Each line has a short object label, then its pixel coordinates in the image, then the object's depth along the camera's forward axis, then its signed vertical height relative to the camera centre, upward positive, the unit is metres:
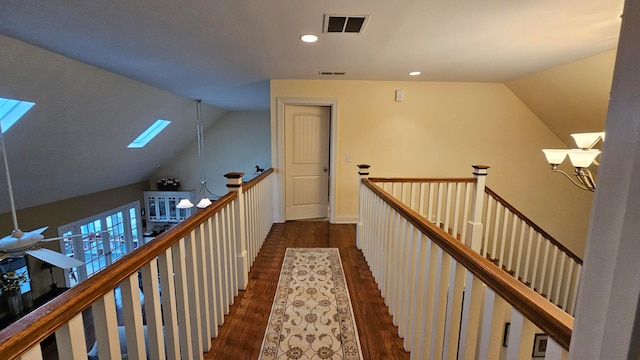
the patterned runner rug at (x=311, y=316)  1.69 -1.25
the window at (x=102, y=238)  5.87 -2.31
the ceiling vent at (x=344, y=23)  2.00 +0.90
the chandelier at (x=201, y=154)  6.43 -0.35
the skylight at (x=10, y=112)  3.05 +0.31
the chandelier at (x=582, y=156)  2.01 -0.09
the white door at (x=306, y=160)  4.12 -0.27
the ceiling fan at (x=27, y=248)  2.33 -0.93
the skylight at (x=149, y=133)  5.77 +0.18
